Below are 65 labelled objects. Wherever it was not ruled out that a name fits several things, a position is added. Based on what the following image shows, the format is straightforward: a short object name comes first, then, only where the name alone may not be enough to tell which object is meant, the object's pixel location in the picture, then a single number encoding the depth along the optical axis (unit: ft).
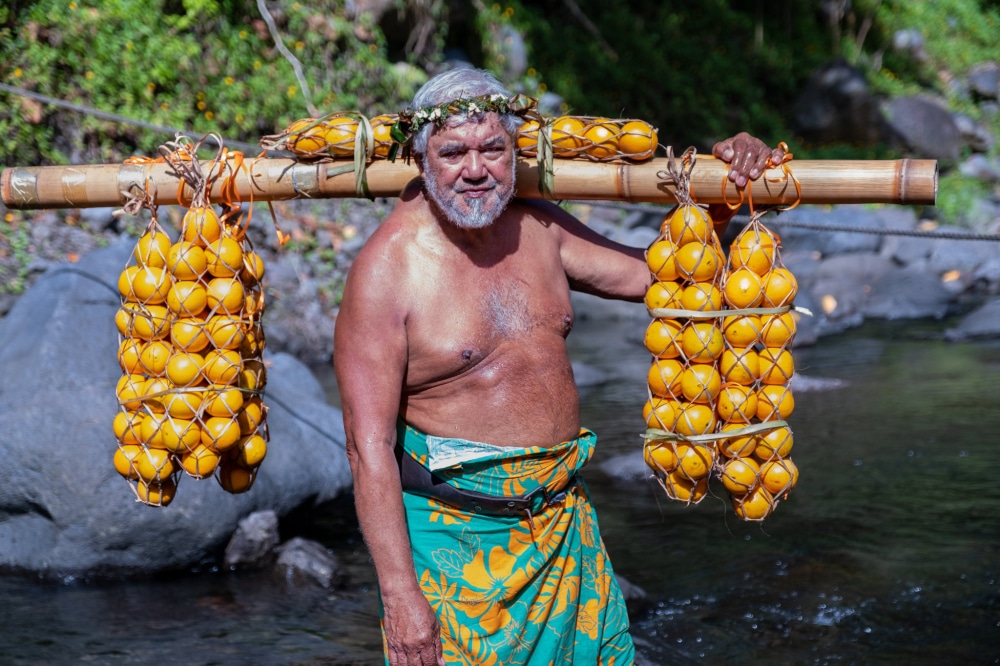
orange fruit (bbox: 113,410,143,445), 10.68
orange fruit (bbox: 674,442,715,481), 9.67
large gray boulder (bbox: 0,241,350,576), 17.54
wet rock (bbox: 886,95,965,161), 56.49
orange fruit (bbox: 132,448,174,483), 10.56
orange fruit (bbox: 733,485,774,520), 9.88
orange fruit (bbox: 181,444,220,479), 10.50
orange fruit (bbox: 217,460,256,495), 11.15
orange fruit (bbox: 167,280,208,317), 10.46
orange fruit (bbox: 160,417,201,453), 10.39
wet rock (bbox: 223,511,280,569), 18.30
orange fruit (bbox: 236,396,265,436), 10.88
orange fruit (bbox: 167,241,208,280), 10.46
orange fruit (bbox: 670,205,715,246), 9.65
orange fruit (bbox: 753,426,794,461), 9.72
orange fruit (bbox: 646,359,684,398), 9.75
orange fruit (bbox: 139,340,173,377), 10.60
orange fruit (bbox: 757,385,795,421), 9.70
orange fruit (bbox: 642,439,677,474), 9.81
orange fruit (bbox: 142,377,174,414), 10.50
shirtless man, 9.47
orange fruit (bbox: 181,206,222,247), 10.56
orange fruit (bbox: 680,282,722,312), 9.59
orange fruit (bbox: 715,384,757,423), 9.63
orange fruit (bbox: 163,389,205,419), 10.39
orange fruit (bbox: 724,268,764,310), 9.59
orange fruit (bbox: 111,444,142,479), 10.70
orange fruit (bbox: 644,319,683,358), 9.68
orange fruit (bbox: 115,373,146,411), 10.61
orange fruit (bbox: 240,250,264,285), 10.99
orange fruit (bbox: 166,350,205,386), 10.44
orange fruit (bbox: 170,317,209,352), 10.49
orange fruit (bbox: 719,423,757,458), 9.71
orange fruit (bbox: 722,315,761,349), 9.60
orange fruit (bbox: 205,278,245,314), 10.59
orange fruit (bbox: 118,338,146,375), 10.75
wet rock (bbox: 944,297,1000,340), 33.73
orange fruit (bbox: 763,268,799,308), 9.61
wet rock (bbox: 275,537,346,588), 17.84
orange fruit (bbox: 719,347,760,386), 9.62
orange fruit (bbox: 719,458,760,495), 9.73
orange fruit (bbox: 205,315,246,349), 10.57
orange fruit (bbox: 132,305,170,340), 10.58
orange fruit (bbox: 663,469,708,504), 9.87
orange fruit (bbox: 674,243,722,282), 9.58
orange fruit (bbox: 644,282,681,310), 9.72
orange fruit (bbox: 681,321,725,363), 9.55
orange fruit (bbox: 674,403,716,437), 9.61
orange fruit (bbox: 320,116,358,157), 10.63
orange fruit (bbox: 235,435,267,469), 11.02
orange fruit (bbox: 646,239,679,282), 9.71
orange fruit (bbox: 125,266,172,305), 10.55
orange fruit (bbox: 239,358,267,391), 10.91
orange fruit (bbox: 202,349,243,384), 10.53
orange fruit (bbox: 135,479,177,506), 10.80
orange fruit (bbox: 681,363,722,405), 9.61
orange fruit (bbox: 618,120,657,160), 10.06
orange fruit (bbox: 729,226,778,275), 9.65
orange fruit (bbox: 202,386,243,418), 10.50
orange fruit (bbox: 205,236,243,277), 10.62
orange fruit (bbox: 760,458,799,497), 9.73
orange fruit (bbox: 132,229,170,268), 10.66
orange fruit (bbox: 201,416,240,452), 10.49
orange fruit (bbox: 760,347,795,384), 9.65
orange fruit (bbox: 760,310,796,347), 9.64
